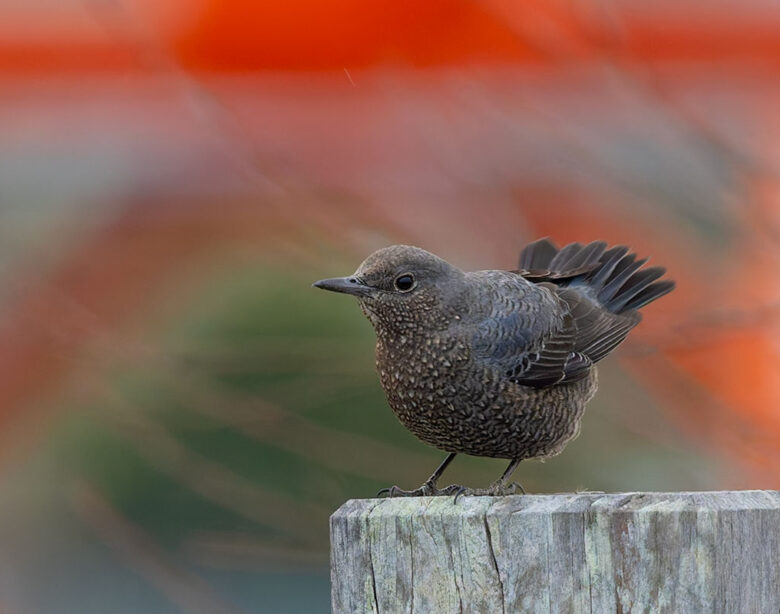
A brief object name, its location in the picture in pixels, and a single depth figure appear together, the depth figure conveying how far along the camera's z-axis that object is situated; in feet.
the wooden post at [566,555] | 13.44
